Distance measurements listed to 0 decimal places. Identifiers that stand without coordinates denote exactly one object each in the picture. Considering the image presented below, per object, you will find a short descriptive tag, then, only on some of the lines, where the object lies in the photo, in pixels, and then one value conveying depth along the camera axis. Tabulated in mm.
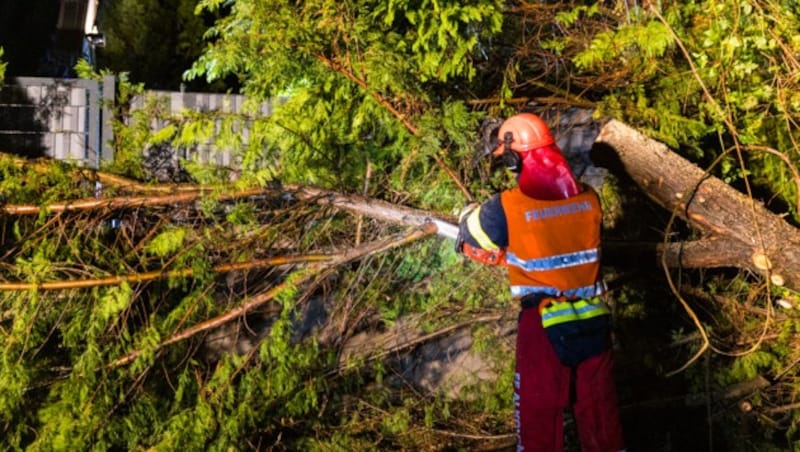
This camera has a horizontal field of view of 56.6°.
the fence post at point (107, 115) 5223
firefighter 3031
